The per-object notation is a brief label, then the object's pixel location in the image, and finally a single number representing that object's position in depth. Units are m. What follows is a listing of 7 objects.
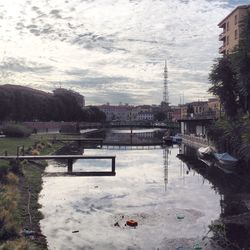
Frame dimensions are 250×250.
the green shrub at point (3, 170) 19.57
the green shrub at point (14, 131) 48.91
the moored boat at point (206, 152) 37.84
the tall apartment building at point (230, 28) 53.67
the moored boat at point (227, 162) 29.74
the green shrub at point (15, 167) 21.92
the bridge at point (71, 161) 25.66
